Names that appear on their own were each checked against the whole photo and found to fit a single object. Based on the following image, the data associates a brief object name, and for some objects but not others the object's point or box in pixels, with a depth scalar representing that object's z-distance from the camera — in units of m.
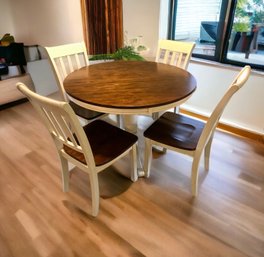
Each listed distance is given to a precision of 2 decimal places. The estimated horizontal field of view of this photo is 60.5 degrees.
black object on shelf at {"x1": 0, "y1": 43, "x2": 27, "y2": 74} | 3.26
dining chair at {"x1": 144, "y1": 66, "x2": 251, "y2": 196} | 1.35
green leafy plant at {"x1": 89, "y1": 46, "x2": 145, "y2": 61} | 2.51
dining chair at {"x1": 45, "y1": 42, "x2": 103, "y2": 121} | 1.96
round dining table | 1.34
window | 2.20
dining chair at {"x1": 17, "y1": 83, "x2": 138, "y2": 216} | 1.12
